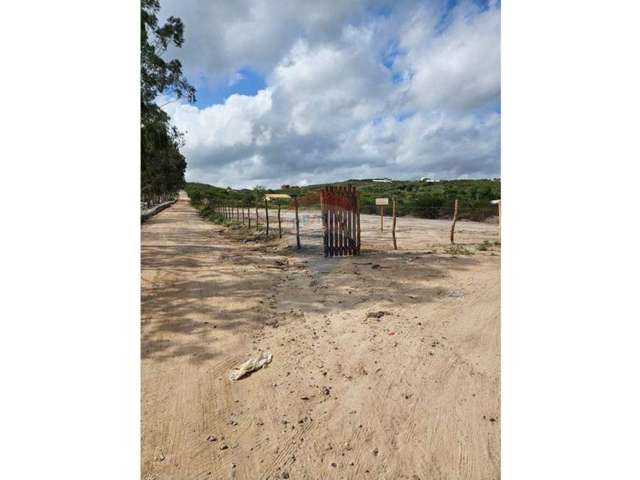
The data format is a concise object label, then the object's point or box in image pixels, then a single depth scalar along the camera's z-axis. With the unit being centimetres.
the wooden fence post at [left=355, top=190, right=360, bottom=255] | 630
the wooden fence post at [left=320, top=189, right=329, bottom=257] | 598
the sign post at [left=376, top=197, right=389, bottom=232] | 793
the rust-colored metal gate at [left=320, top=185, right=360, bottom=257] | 609
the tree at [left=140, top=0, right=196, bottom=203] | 879
